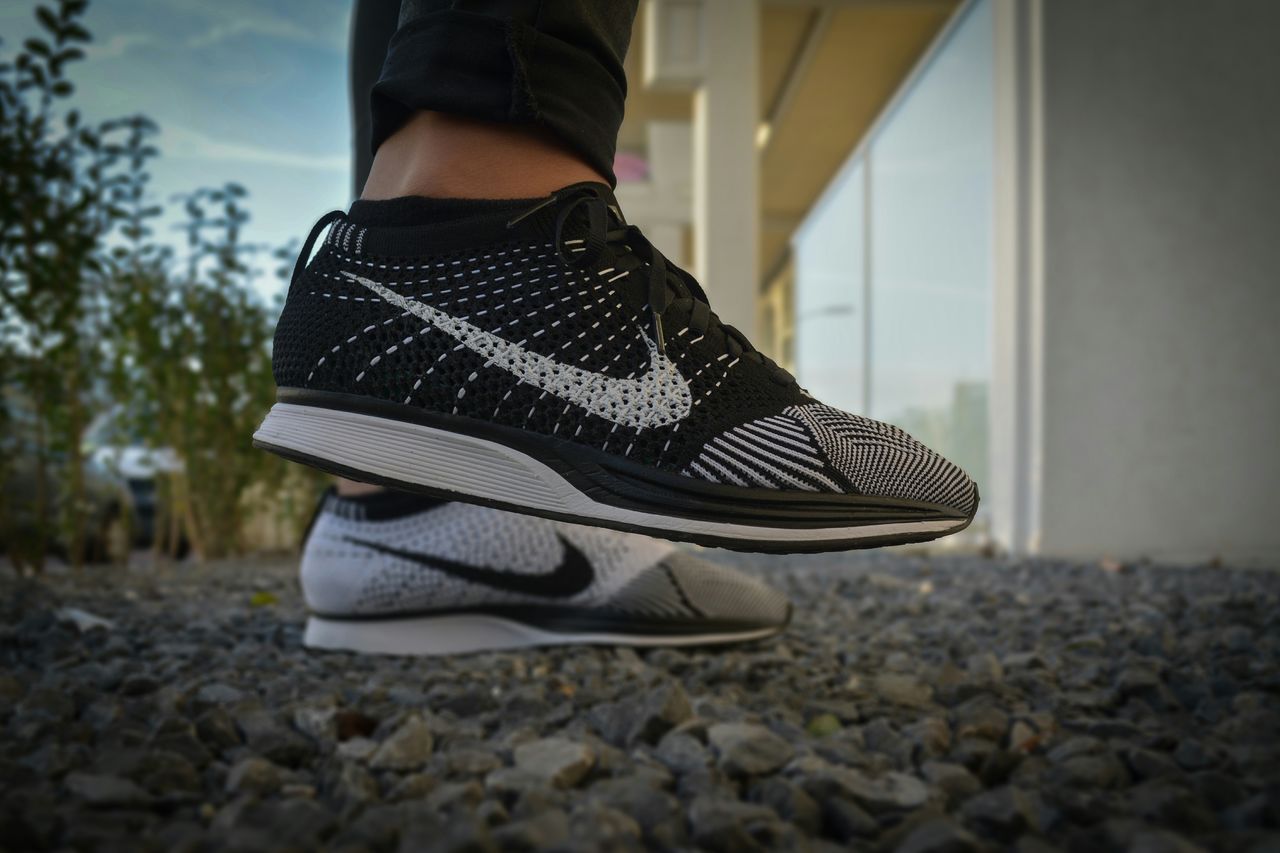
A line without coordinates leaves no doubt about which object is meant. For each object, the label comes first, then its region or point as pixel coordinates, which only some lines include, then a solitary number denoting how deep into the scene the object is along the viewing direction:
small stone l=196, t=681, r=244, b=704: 0.82
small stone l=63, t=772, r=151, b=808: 0.53
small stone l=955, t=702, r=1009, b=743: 0.75
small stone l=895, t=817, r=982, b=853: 0.46
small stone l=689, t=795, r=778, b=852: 0.50
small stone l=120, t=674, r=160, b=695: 0.86
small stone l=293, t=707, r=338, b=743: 0.75
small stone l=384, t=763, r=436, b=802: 0.59
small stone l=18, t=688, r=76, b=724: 0.73
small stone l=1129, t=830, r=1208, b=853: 0.44
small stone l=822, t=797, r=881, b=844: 0.53
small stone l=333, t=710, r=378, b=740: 0.76
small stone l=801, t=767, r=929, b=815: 0.56
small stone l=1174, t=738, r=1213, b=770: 0.63
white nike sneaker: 1.16
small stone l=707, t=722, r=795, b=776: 0.64
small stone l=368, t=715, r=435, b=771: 0.67
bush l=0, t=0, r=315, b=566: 1.98
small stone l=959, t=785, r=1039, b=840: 0.52
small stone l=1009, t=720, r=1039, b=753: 0.71
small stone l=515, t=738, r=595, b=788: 0.62
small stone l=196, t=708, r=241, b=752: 0.71
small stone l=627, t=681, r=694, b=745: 0.74
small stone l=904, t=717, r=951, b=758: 0.71
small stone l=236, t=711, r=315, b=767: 0.68
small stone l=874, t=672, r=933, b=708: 0.88
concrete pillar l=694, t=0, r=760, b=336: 4.23
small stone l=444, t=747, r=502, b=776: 0.65
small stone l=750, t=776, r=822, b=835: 0.54
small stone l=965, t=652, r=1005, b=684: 0.97
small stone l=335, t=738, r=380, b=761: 0.69
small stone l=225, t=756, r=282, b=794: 0.60
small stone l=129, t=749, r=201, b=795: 0.58
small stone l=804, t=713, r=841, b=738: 0.79
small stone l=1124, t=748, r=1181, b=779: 0.61
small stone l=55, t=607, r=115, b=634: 1.23
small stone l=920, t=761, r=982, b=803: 0.60
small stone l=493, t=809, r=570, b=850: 0.47
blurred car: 2.87
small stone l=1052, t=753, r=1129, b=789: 0.60
